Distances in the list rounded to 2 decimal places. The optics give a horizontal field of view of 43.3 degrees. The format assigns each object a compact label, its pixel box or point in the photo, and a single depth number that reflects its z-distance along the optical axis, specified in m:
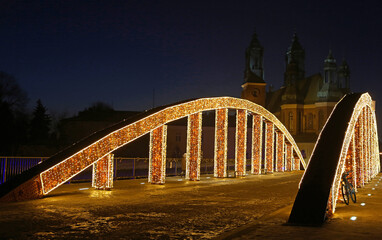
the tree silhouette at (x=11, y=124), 40.47
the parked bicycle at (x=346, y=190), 12.67
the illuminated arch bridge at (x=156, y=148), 13.88
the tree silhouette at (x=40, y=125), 53.28
